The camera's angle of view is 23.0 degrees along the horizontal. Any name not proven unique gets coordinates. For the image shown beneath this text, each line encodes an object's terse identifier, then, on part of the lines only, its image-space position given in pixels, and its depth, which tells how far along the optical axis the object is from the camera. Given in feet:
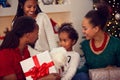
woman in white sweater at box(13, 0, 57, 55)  8.39
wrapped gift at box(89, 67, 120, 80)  7.05
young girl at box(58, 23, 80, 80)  7.12
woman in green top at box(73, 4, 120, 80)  7.64
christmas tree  13.98
